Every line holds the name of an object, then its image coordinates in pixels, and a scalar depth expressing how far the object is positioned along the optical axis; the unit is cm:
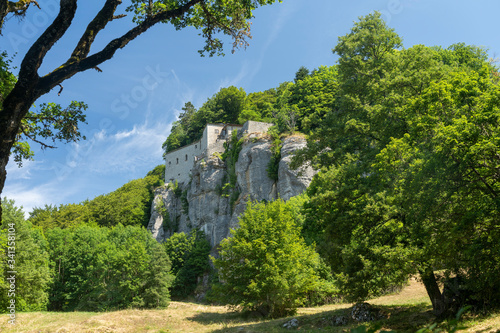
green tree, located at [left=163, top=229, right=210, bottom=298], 5025
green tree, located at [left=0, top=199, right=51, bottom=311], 2714
